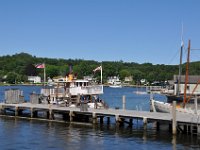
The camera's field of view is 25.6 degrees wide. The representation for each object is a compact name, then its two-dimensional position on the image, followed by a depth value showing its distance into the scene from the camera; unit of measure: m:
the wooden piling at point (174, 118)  38.56
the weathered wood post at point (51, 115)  50.22
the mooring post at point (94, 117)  45.78
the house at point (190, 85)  88.46
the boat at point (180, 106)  47.44
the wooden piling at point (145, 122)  41.53
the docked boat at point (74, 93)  52.69
